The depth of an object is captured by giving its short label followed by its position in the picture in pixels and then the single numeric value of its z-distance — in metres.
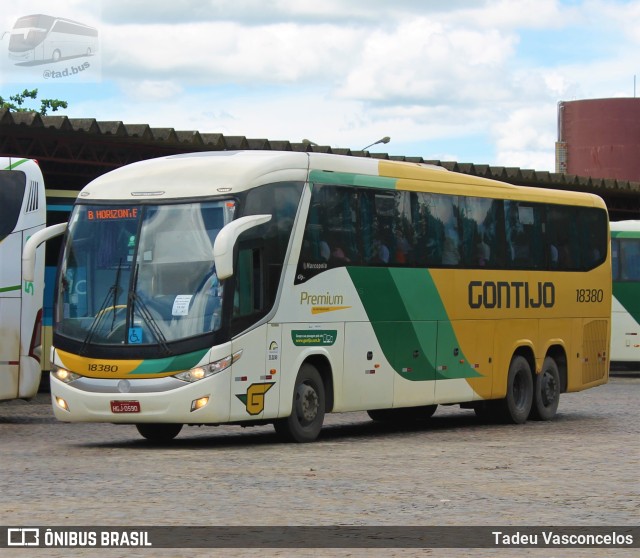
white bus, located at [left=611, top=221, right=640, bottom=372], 38.91
